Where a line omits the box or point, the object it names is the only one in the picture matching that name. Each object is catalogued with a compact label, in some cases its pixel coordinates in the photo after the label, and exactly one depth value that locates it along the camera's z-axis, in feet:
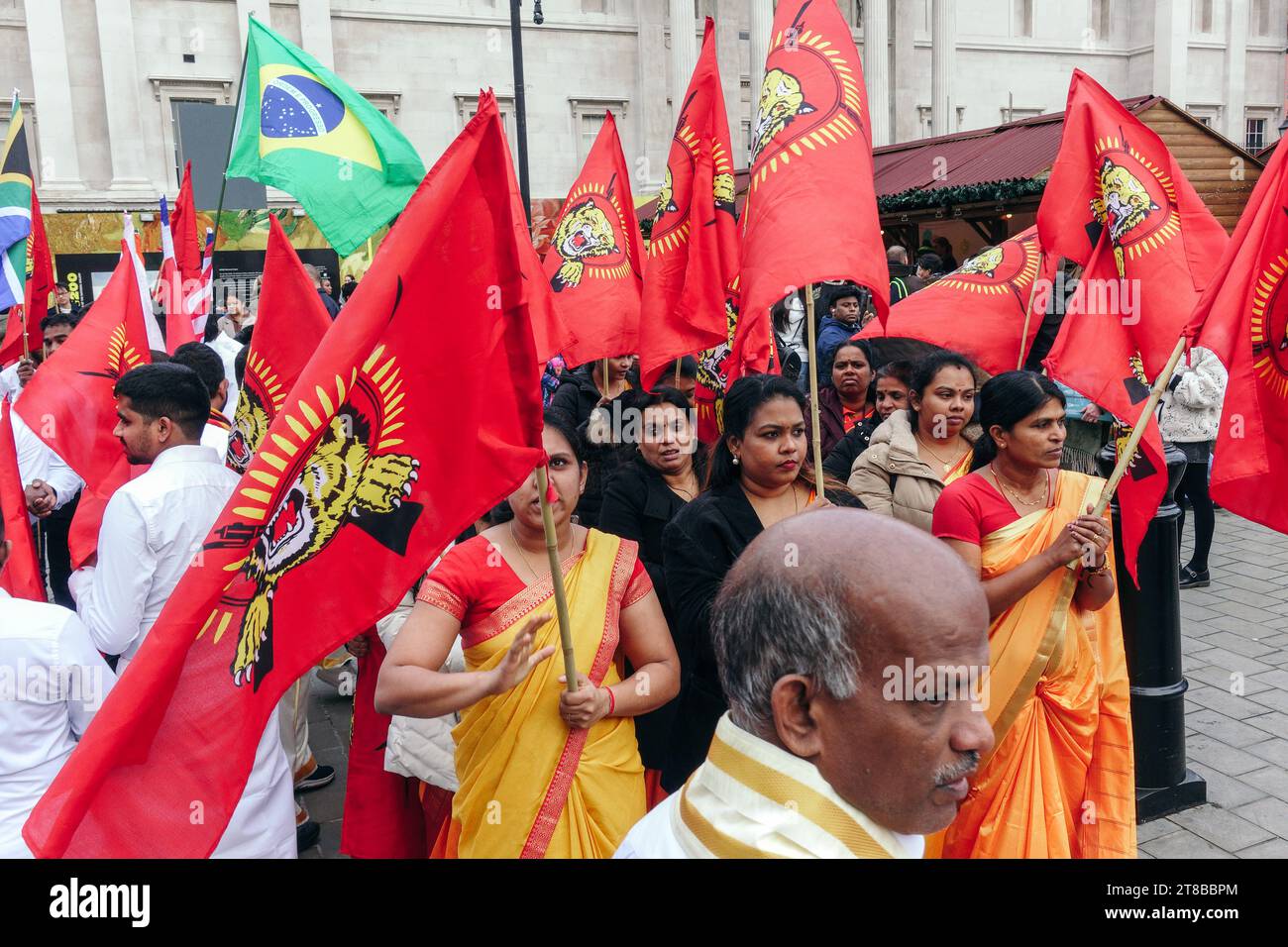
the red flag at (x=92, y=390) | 16.22
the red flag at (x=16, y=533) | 10.04
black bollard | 13.85
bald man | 4.38
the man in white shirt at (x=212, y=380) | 17.07
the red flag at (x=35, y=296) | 21.95
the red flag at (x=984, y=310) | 16.51
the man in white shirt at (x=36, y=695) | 8.47
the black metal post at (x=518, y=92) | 39.47
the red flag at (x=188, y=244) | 25.44
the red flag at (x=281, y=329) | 12.74
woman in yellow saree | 8.75
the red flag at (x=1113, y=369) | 12.32
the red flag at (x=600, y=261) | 18.88
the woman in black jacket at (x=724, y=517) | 10.51
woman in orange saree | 10.48
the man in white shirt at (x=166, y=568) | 10.07
